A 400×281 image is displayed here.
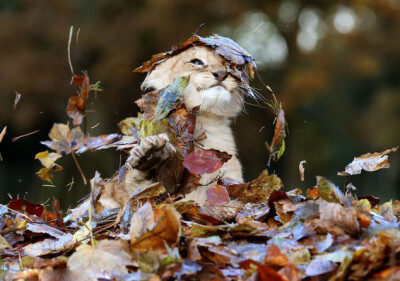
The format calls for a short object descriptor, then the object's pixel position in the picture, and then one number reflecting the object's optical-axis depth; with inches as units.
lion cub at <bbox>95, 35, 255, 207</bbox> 297.4
